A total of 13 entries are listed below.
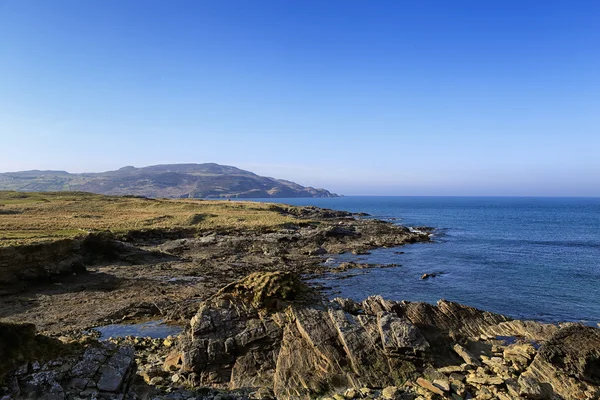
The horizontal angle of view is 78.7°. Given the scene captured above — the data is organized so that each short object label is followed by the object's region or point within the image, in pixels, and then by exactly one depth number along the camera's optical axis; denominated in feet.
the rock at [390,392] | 58.18
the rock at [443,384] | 59.67
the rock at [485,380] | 61.52
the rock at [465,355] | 69.72
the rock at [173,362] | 68.03
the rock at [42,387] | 40.78
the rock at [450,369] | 65.82
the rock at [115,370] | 45.65
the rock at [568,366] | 61.21
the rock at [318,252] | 209.31
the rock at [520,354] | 69.46
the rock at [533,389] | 58.34
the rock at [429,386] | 59.31
